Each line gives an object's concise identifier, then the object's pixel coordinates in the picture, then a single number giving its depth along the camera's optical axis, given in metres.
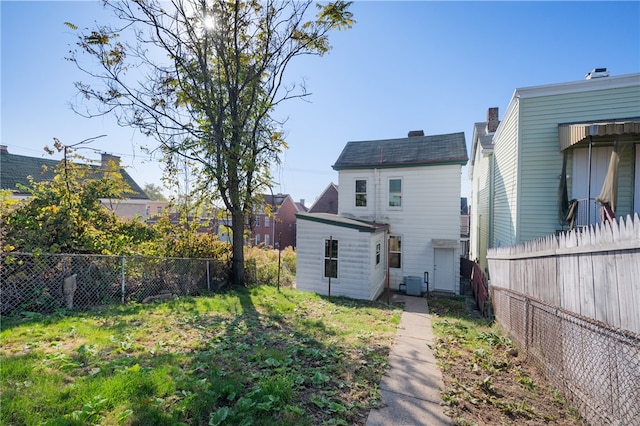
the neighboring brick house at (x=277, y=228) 36.34
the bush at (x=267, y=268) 11.44
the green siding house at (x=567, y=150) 7.15
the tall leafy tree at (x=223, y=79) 9.11
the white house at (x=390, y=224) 10.73
